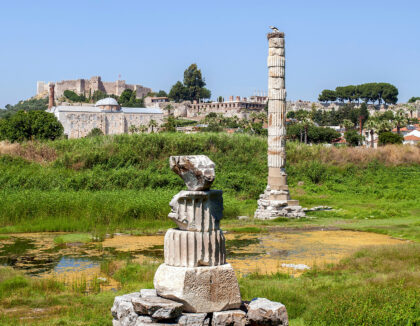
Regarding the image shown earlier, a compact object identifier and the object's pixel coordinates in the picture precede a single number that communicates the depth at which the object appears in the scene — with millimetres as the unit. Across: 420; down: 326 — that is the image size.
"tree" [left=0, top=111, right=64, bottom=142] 50906
